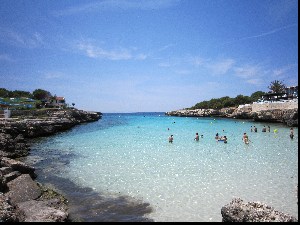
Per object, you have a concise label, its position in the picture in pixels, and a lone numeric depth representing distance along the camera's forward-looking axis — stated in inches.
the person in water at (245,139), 1074.6
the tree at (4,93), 3459.2
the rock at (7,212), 245.4
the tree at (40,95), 3791.8
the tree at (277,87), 3312.0
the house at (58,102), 3272.1
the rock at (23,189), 404.2
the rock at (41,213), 296.2
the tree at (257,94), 4531.3
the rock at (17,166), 539.1
